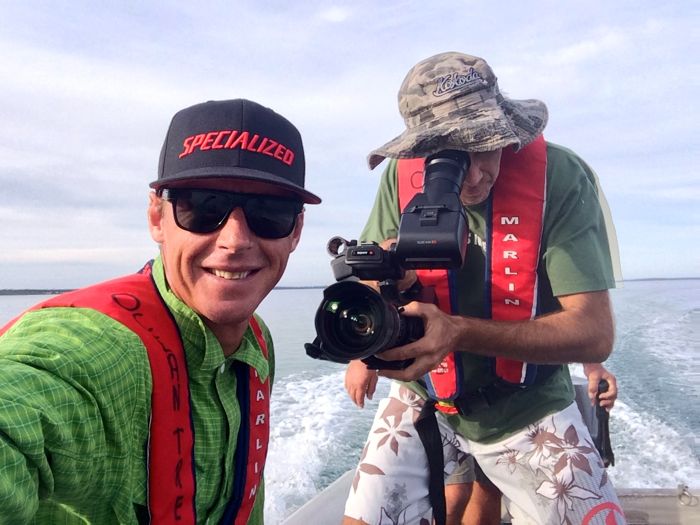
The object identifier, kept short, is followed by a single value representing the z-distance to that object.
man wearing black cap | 0.85
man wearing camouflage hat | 1.87
